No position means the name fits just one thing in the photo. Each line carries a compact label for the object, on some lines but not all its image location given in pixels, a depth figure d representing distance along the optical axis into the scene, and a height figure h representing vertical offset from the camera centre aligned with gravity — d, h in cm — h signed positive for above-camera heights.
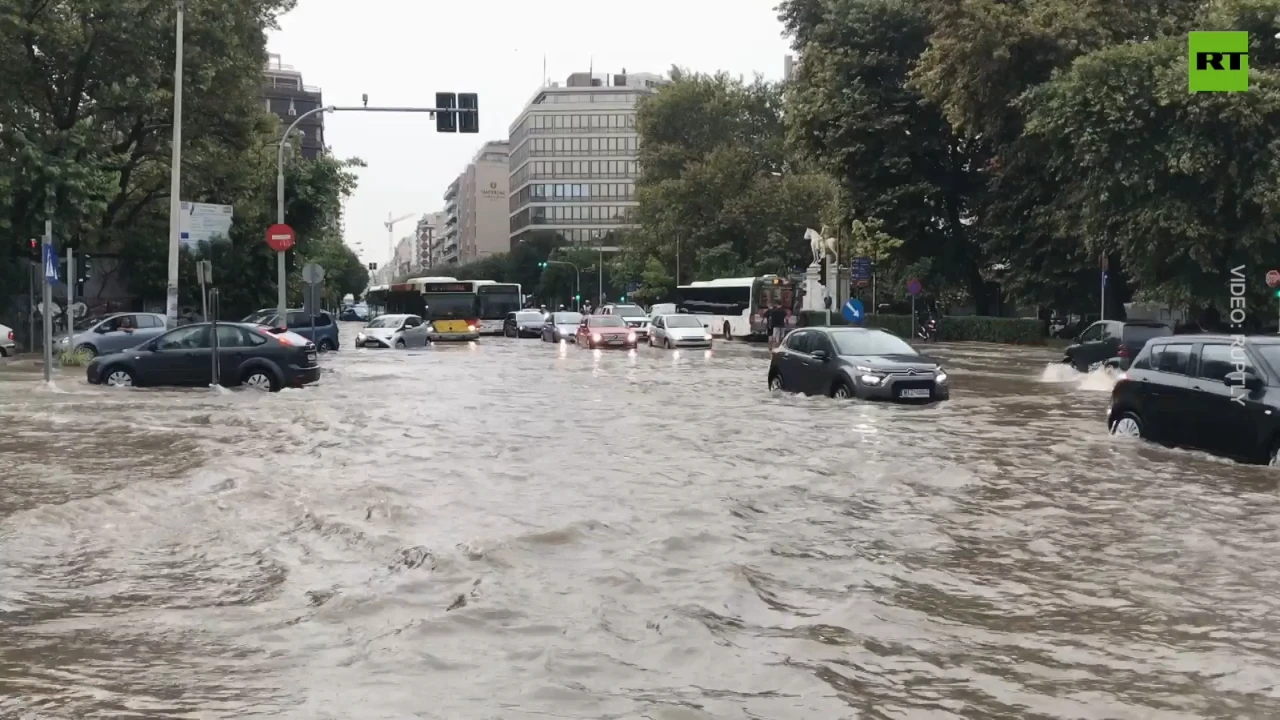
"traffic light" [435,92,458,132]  2744 +441
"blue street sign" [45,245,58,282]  2344 +95
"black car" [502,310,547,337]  5969 -42
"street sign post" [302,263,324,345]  3591 +92
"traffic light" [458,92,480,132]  2738 +441
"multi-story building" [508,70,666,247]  13962 +1761
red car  4566 -71
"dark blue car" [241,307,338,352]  4000 -35
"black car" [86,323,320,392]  2252 -85
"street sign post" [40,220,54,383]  2304 +53
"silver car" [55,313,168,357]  3306 -53
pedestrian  4769 -22
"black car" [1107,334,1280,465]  1227 -82
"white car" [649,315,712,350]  4566 -63
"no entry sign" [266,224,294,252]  3847 +239
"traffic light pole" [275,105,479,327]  3688 +181
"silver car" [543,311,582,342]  5391 -54
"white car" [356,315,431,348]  4466 -66
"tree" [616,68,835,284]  7444 +802
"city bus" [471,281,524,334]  5828 +57
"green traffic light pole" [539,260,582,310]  11632 +337
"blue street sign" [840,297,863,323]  4222 +19
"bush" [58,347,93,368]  2973 -108
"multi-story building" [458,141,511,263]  17412 +1505
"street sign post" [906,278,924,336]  4919 +117
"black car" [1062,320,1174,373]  2652 -56
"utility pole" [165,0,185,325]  2891 +264
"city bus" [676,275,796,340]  5428 +67
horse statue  6072 +348
